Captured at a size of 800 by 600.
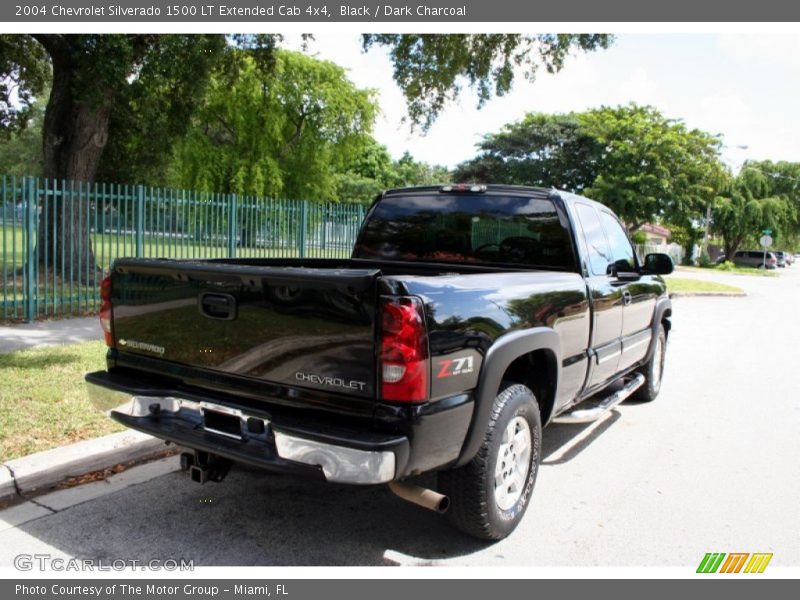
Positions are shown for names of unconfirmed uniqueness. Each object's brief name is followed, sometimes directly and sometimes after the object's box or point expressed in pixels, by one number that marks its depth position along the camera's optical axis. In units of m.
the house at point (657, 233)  73.56
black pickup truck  2.72
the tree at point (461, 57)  13.61
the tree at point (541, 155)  39.62
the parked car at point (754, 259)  48.81
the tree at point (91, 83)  10.84
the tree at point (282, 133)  33.44
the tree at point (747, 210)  45.84
